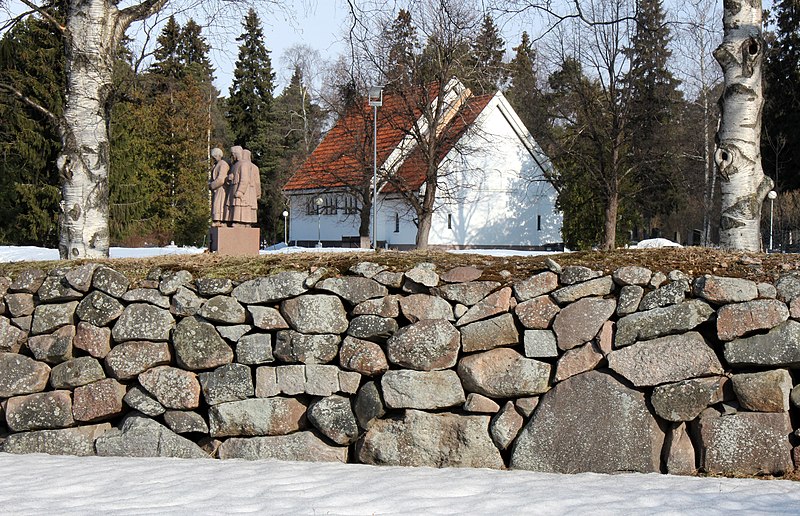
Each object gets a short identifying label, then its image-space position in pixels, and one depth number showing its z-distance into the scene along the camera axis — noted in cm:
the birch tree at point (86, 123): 965
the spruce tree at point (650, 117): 2995
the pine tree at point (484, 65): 2964
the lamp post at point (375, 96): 2595
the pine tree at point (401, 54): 2859
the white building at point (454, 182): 3444
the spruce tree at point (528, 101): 3684
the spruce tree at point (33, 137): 2970
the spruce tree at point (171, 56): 5435
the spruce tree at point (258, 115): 5519
